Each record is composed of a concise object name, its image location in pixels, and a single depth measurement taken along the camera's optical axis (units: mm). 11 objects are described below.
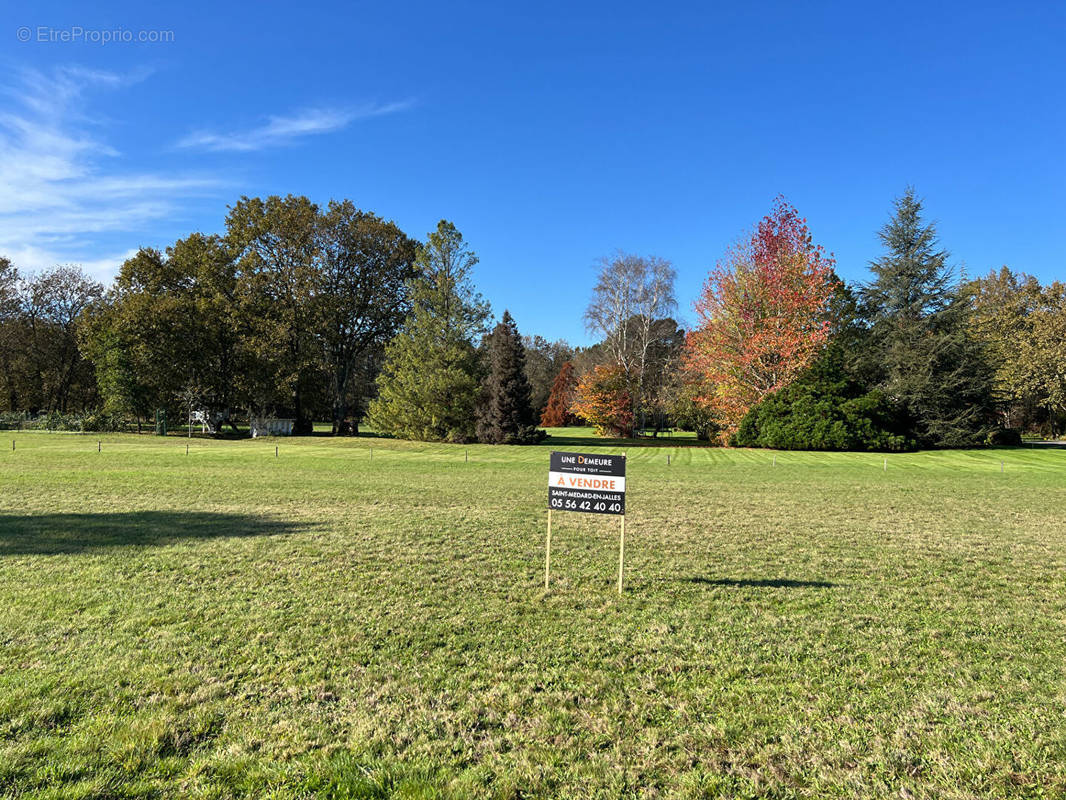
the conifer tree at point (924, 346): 34750
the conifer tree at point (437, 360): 39000
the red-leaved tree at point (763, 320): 35094
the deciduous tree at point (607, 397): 43125
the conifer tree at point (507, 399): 38500
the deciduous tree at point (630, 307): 44500
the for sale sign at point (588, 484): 7043
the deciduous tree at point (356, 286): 43906
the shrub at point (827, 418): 33062
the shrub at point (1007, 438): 38066
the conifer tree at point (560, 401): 68875
